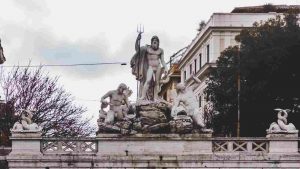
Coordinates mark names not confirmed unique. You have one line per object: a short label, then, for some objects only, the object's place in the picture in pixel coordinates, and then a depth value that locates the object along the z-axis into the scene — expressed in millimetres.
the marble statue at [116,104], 40656
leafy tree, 57281
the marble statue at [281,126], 40406
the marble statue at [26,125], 40062
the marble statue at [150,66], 41875
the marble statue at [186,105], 40625
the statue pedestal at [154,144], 40406
